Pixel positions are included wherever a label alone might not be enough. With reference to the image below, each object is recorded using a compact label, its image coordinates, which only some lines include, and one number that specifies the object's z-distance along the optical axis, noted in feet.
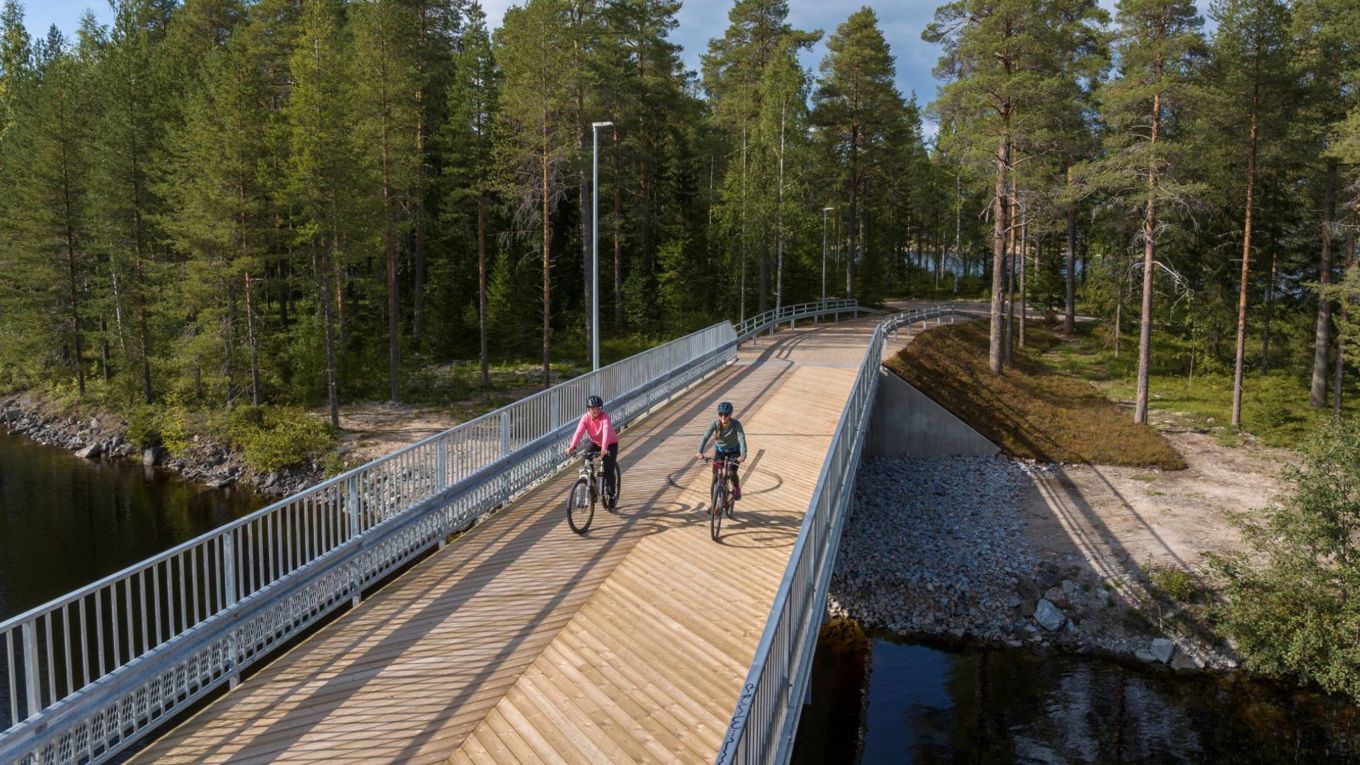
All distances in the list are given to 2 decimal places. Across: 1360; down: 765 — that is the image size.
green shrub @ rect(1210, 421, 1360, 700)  48.14
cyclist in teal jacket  34.71
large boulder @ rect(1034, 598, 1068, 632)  55.21
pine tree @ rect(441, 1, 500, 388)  105.81
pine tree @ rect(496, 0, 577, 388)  94.43
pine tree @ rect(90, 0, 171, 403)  104.27
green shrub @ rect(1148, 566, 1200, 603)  55.83
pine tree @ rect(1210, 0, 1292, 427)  84.53
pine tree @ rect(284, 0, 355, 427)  87.81
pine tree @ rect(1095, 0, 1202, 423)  82.38
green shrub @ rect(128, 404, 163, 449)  98.27
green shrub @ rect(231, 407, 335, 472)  86.74
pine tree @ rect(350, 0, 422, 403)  94.63
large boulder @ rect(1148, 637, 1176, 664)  52.06
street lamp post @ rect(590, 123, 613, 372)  62.34
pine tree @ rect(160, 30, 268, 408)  88.53
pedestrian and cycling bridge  20.06
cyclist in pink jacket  35.24
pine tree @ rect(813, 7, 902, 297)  140.15
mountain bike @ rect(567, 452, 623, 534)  34.68
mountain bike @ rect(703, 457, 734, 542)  34.09
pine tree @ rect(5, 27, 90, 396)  112.27
